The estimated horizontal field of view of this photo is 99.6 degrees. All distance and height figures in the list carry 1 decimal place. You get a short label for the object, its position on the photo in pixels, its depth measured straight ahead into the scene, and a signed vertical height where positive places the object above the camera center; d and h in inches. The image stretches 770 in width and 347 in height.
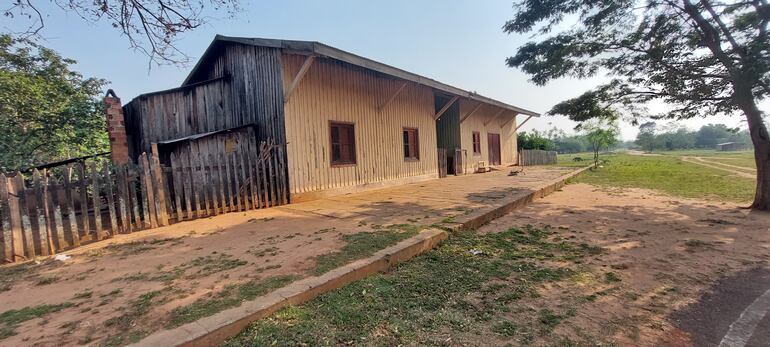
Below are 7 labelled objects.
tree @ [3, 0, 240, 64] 169.2 +83.4
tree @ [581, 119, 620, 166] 996.6 +34.0
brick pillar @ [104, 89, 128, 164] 296.2 +46.8
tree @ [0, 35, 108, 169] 409.7 +99.9
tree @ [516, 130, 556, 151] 1026.7 +30.1
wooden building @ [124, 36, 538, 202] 297.0 +60.2
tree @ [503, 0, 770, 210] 235.1 +74.1
